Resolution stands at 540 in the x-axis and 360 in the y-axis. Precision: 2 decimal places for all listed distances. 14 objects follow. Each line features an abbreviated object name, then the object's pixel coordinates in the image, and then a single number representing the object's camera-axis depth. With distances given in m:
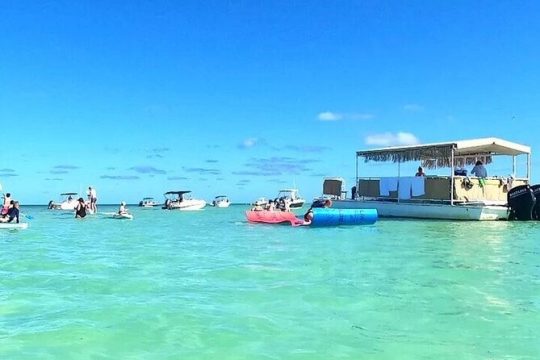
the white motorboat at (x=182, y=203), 59.38
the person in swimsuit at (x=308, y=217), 22.61
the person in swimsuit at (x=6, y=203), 21.55
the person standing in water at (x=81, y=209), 35.62
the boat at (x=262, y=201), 48.27
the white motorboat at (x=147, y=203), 85.39
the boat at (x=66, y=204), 59.25
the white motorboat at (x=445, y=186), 25.64
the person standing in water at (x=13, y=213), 21.86
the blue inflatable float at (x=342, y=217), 22.31
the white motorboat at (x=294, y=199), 54.95
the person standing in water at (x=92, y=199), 40.44
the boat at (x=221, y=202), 76.06
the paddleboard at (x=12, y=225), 21.37
